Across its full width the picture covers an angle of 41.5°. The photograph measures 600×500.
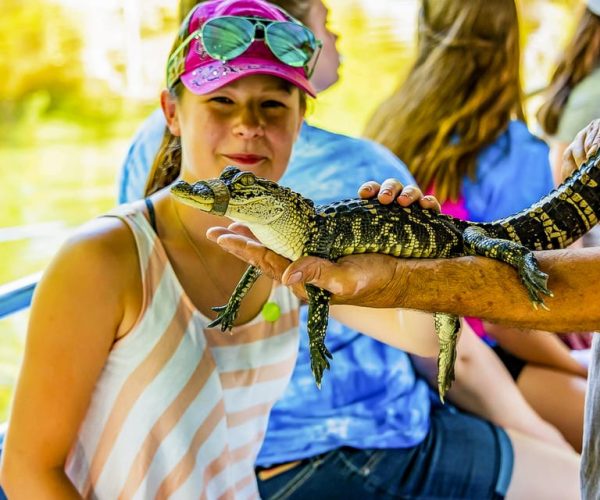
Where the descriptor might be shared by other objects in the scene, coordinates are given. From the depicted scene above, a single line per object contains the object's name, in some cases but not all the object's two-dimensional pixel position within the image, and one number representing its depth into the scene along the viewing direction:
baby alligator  1.11
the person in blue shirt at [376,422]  1.84
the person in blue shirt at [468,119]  2.71
